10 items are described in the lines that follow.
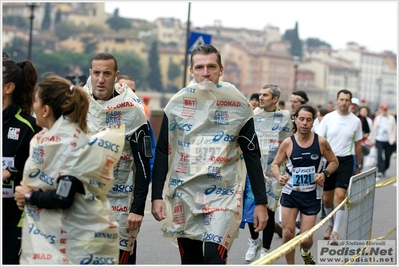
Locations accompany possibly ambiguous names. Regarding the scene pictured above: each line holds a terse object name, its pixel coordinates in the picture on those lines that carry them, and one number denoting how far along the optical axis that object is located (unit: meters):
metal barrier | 6.42
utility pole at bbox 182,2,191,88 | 24.26
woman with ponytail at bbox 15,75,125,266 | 4.23
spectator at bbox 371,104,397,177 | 21.62
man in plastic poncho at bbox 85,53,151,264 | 5.68
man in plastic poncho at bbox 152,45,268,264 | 5.38
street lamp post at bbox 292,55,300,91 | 46.69
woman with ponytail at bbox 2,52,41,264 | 4.69
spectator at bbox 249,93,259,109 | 11.62
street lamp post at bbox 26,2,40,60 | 27.58
